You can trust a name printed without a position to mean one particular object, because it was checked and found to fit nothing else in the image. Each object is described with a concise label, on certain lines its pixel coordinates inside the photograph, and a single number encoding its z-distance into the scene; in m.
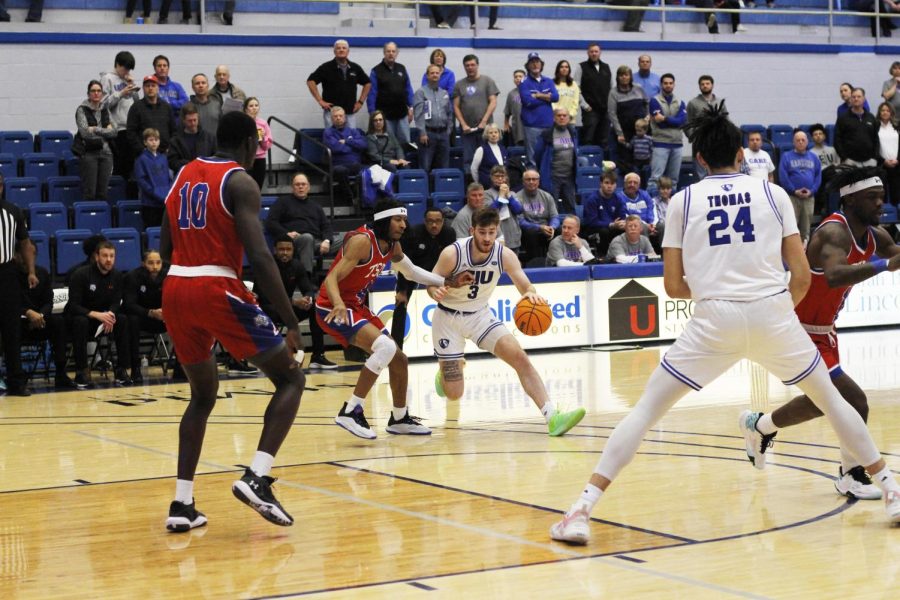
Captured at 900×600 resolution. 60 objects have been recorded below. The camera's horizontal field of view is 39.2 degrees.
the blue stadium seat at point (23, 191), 15.98
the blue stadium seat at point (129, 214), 16.17
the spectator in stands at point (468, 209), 15.52
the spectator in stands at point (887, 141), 20.80
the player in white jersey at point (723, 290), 5.86
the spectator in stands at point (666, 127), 19.70
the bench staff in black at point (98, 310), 13.70
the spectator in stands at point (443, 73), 18.95
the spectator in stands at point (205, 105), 16.70
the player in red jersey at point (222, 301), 6.33
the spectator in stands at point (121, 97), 16.83
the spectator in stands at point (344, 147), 17.92
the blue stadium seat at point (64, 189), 16.48
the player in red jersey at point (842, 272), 6.68
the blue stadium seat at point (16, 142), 17.22
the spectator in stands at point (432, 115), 18.56
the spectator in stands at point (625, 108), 19.73
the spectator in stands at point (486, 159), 18.08
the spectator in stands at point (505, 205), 16.84
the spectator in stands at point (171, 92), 17.09
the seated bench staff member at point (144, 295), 14.03
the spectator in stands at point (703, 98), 19.67
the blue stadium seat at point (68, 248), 15.02
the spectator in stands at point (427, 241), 14.09
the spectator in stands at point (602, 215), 17.83
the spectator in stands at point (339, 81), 18.42
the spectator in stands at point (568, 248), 16.66
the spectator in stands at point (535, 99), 18.89
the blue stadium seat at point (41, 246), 14.91
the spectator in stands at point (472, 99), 19.02
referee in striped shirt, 12.90
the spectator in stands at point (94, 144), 16.16
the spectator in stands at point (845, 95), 20.77
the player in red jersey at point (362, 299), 9.43
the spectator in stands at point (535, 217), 17.14
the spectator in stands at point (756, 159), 19.16
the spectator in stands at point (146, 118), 16.36
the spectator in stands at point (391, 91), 18.53
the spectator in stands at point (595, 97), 20.19
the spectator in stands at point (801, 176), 19.83
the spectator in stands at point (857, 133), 20.50
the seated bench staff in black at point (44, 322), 13.54
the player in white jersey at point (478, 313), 9.65
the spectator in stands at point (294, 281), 14.77
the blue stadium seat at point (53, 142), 17.48
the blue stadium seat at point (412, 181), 17.91
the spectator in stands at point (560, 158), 18.55
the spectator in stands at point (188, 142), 16.12
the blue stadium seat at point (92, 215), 15.75
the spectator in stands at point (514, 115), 19.27
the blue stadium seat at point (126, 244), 15.05
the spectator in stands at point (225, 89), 17.03
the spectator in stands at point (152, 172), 15.77
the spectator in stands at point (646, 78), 20.36
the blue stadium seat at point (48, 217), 15.53
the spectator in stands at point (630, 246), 17.06
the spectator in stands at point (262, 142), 16.70
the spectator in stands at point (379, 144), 17.92
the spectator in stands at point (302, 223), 15.61
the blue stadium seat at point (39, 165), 16.81
